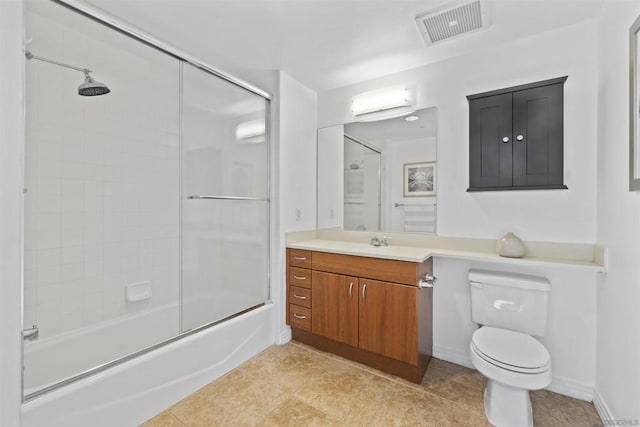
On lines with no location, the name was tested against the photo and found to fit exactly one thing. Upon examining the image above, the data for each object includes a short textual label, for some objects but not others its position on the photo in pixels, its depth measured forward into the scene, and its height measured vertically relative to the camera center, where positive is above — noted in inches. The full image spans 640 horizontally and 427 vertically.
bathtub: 52.7 -37.5
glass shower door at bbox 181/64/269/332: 92.0 +4.2
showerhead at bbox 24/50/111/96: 75.1 +32.5
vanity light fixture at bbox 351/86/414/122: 95.1 +36.9
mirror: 92.7 +12.9
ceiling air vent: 65.4 +45.8
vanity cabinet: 77.2 -29.6
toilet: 58.1 -29.9
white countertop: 68.1 -11.9
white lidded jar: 73.8 -9.1
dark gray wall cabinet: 73.2 +19.7
